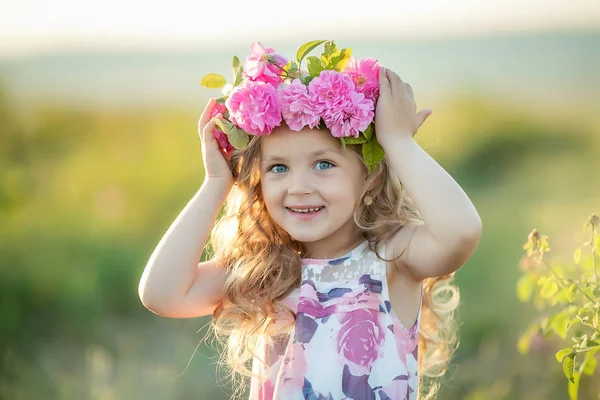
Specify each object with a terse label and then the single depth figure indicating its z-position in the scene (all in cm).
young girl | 228
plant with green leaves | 245
